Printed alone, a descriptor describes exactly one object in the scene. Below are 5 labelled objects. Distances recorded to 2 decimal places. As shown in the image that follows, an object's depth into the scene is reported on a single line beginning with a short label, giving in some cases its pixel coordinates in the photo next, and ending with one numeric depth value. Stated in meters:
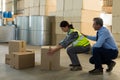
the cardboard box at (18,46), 5.50
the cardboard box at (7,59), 5.61
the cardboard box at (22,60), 5.04
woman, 4.76
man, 4.54
